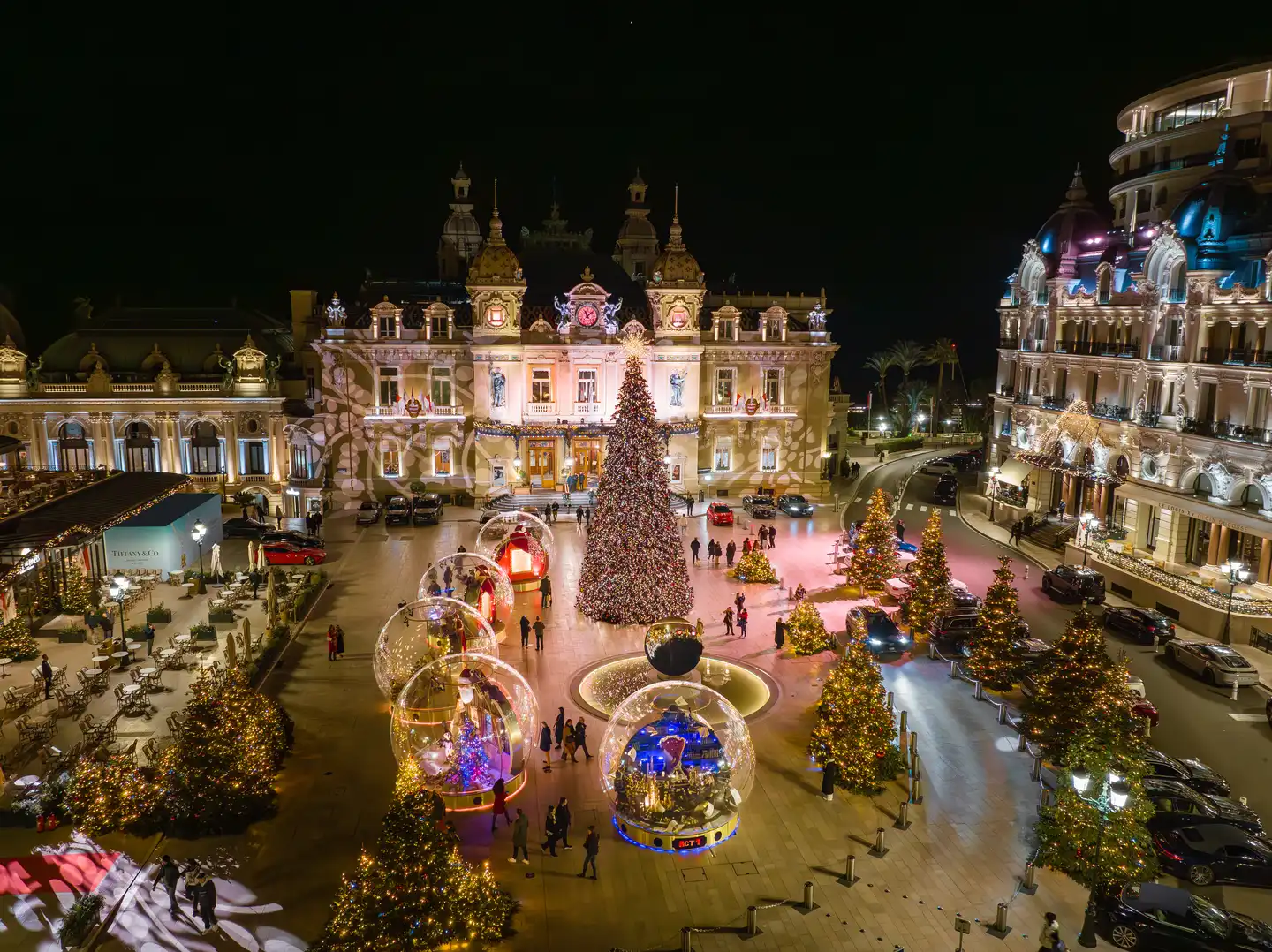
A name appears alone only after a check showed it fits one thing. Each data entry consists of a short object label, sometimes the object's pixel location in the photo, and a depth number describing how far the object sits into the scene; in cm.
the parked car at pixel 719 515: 5019
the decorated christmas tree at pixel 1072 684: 2416
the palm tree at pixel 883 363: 9644
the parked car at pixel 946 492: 5762
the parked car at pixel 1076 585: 3766
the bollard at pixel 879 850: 2003
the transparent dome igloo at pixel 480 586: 3288
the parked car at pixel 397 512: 5038
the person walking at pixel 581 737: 2394
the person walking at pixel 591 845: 1883
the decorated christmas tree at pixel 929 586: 3306
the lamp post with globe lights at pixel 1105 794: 1858
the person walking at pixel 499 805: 2102
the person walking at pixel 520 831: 1936
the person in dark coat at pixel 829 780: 2223
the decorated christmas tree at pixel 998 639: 2866
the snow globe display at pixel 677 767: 1991
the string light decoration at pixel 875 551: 3781
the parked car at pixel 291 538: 4200
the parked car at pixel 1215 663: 2942
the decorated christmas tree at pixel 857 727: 2255
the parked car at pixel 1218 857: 1959
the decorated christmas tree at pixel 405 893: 1557
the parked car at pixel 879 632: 3142
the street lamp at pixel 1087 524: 4225
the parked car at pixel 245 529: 4700
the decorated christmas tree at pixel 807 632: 3139
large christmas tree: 3178
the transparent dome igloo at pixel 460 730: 2142
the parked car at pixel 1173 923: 1691
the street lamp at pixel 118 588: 3038
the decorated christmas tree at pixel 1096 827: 1858
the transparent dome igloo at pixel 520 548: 3800
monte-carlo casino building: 5494
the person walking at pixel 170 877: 1788
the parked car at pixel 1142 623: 3312
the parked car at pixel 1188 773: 2262
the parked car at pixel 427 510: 5056
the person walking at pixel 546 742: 2353
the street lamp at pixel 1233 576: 3243
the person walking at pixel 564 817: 1972
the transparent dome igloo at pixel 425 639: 2572
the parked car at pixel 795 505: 5297
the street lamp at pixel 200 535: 3791
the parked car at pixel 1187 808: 2050
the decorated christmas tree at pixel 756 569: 3950
